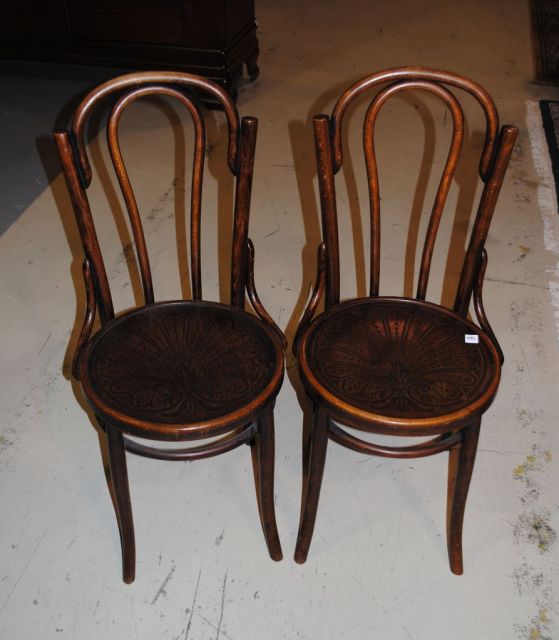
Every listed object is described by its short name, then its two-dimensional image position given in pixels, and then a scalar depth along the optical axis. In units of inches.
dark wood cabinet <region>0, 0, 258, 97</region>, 128.1
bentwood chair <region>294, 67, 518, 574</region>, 51.6
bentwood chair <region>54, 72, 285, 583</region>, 51.2
